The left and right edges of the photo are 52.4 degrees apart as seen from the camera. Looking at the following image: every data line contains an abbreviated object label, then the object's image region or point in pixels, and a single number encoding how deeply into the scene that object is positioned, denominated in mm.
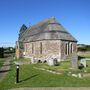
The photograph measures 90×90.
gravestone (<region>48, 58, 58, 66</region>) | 12426
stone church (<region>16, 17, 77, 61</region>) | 16875
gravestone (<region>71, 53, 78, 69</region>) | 10317
